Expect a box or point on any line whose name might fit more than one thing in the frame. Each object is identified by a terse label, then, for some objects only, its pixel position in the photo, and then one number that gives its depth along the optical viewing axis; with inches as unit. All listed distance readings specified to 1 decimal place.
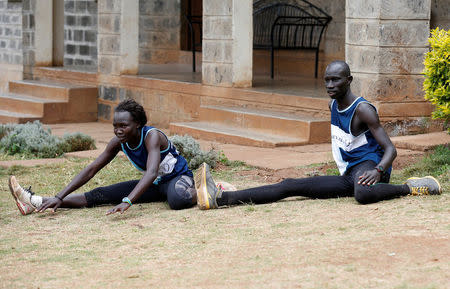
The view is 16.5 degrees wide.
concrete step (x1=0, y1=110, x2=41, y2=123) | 972.4
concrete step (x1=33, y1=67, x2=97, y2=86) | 1056.1
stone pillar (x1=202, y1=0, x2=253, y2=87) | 816.1
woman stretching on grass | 448.4
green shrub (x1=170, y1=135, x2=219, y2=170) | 601.2
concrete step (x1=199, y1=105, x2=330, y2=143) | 698.4
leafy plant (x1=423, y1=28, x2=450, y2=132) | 538.9
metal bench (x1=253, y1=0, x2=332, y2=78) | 942.5
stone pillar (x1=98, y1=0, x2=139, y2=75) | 971.2
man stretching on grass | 435.3
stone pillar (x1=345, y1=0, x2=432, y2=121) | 656.3
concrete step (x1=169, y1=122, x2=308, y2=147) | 694.9
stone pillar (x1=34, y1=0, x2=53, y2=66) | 1158.6
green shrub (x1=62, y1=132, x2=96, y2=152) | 732.9
